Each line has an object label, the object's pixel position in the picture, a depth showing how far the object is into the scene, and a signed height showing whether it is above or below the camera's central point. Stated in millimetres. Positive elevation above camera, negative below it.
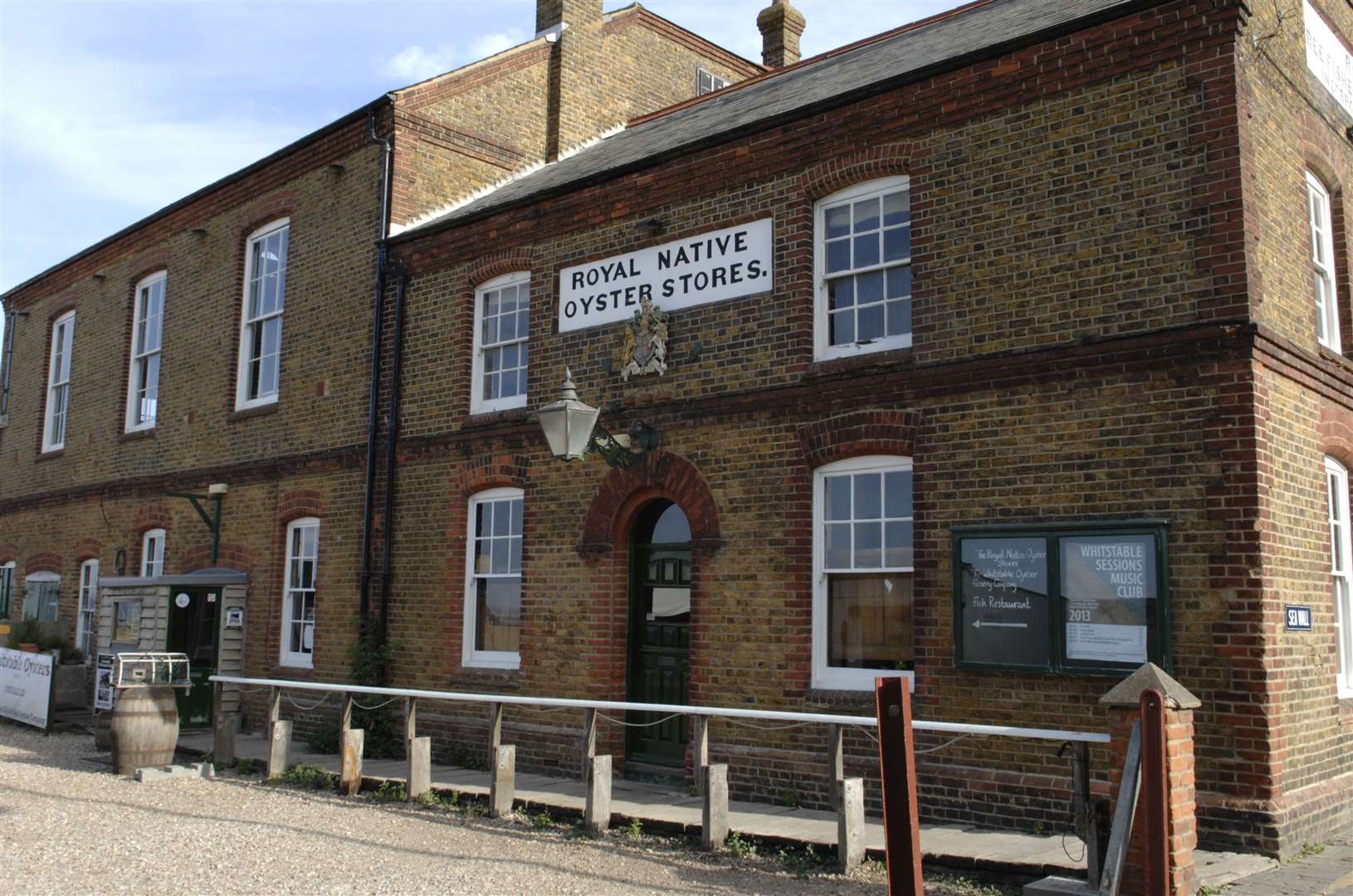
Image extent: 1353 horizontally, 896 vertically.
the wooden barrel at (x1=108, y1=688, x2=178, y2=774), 11688 -1285
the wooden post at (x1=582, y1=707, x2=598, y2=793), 9117 -954
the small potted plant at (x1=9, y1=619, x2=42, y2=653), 18375 -534
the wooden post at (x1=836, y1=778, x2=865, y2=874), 7484 -1366
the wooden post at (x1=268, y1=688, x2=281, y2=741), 11742 -1014
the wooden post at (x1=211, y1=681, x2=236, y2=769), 12258 -1425
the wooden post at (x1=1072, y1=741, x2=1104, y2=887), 6418 -1071
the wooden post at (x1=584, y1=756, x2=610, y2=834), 8789 -1393
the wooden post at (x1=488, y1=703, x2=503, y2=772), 9738 -964
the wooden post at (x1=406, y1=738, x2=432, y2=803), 10117 -1394
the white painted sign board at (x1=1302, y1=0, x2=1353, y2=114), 10008 +4956
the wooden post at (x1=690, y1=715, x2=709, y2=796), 8508 -969
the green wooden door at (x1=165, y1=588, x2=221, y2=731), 14508 -482
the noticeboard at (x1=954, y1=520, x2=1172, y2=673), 7910 +147
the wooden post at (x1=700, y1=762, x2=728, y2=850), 8133 -1374
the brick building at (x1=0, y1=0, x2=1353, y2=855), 7965 +1655
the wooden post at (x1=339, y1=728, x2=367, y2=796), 10664 -1426
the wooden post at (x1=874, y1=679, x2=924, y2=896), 5051 -743
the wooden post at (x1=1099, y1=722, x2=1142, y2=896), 6078 -1077
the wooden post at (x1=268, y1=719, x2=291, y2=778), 11461 -1418
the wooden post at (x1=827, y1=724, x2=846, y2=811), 8016 -966
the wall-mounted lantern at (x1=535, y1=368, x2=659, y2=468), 10055 +1585
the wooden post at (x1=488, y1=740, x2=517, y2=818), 9422 -1410
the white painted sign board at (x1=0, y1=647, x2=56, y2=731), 15086 -1139
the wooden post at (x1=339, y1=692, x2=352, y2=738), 10876 -1022
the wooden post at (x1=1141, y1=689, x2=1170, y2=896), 5988 -895
